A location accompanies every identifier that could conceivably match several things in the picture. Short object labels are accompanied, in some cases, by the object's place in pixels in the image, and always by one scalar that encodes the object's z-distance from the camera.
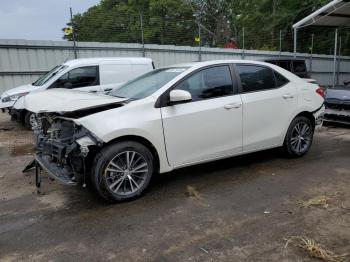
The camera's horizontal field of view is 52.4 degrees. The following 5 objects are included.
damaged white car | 4.01
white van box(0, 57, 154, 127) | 9.27
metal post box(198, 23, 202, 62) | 16.19
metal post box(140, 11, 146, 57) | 14.77
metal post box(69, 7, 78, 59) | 13.07
